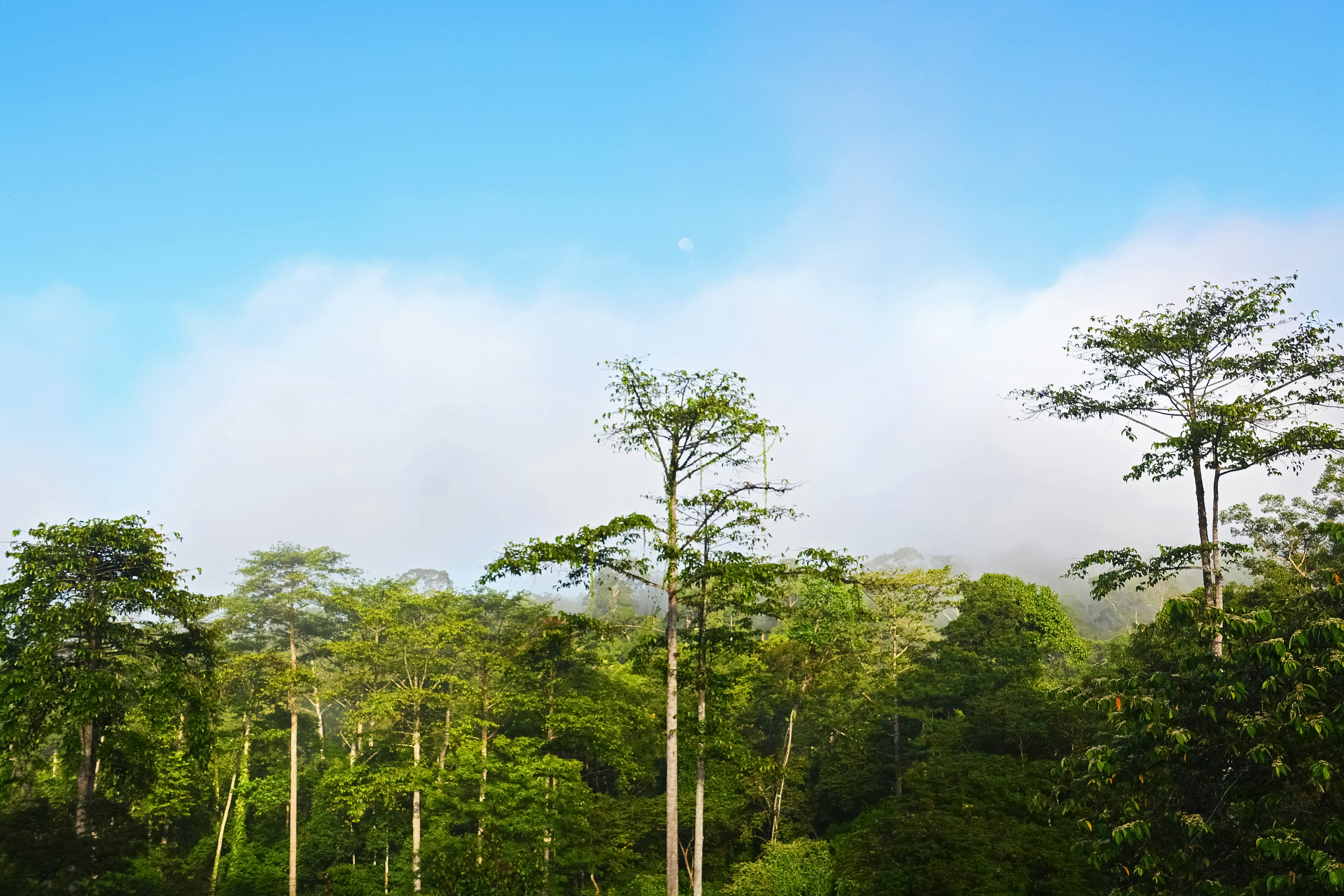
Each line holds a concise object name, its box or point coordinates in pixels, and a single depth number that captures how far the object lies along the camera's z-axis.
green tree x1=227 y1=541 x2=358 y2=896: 44.00
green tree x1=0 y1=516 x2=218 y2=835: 18.11
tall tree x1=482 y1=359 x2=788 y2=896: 16.70
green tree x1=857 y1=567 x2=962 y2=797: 35.25
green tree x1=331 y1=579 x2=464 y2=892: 30.62
